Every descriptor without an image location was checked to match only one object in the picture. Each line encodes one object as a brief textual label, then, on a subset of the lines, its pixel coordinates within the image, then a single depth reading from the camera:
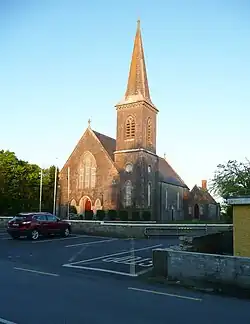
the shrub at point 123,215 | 43.75
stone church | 50.00
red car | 22.62
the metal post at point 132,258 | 12.84
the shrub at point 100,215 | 45.43
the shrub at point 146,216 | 46.38
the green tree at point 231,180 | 36.54
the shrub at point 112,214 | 45.25
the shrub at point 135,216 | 45.66
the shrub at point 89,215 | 45.29
